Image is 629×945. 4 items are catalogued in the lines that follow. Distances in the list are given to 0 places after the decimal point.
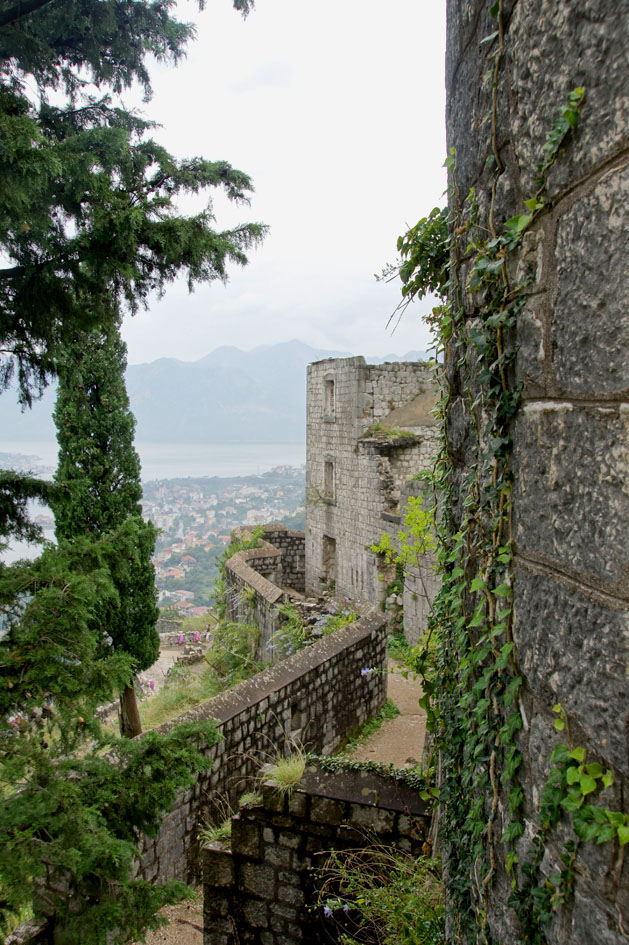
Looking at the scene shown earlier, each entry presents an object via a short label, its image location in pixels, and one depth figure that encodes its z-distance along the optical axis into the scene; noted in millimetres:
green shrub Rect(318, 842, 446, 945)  2914
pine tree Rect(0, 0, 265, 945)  2924
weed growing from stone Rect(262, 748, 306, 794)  3863
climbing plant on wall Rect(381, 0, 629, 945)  1174
